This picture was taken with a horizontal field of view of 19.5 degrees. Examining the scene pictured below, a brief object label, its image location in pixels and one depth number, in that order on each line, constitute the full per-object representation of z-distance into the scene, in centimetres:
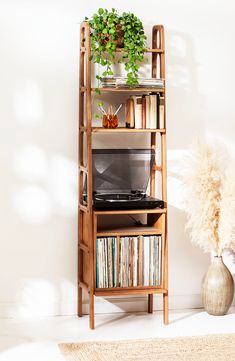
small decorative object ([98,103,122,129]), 417
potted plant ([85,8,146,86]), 409
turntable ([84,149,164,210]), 429
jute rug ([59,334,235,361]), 357
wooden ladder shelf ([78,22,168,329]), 405
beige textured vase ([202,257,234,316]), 432
